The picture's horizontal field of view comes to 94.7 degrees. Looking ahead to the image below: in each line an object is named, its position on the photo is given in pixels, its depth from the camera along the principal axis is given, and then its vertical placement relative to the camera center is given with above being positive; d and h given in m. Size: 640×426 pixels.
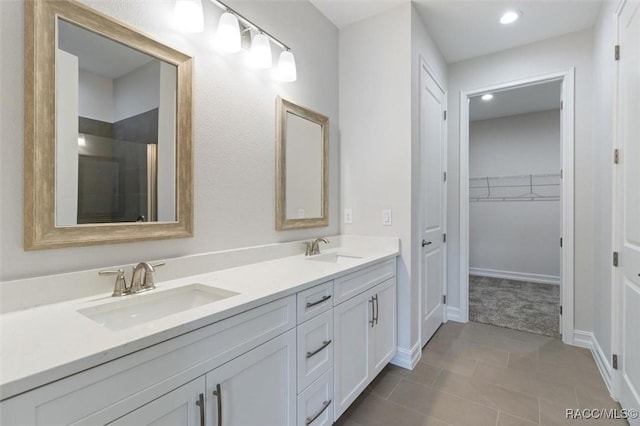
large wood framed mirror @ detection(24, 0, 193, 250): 1.00 +0.32
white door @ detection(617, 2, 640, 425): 1.50 +0.04
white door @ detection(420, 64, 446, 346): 2.46 +0.11
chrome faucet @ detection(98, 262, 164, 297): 1.12 -0.27
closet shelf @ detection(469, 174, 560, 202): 4.45 +0.39
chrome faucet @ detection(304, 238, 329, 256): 2.08 -0.25
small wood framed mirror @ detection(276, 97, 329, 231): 1.94 +0.33
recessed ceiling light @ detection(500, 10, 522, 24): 2.30 +1.56
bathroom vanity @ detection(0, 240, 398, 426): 0.67 -0.41
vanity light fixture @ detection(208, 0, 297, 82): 1.52 +0.95
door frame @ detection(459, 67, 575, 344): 2.59 +0.16
